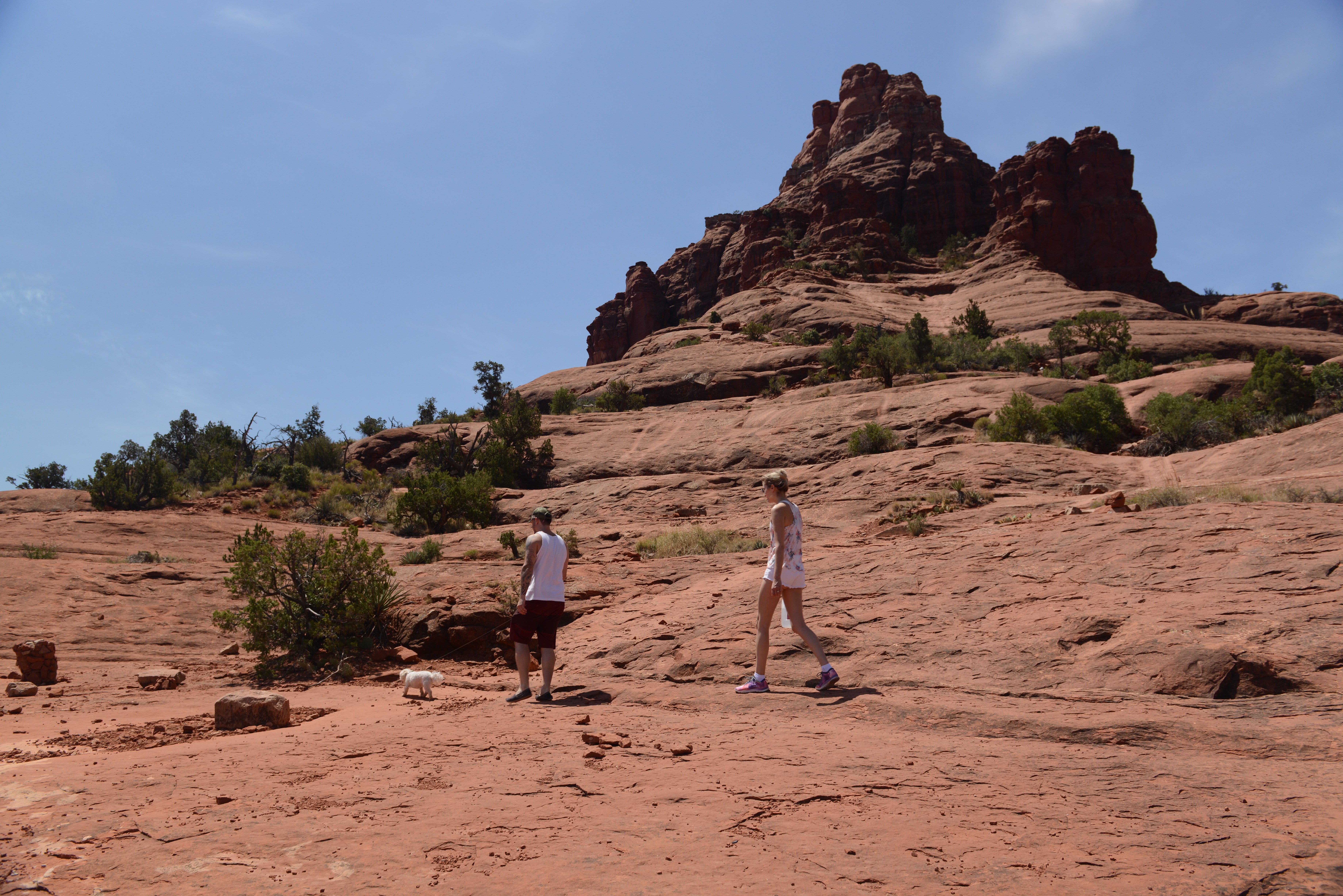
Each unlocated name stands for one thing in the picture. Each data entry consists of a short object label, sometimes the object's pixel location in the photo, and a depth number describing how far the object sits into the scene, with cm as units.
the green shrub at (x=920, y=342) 3384
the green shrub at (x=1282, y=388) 2044
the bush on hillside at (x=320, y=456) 3556
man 728
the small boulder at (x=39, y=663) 874
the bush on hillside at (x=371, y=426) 5119
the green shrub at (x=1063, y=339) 3612
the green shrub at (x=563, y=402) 4134
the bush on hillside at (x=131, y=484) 2569
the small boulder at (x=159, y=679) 862
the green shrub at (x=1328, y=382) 1980
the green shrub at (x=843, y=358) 3509
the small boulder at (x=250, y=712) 648
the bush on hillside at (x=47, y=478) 4547
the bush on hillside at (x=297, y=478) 3064
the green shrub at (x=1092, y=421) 1988
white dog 780
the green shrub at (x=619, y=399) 3881
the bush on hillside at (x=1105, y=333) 3428
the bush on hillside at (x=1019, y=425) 1988
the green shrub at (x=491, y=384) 4228
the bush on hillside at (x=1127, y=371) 2855
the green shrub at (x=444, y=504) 2114
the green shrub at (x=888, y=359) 3050
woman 661
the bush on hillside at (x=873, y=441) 2088
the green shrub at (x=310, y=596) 1016
